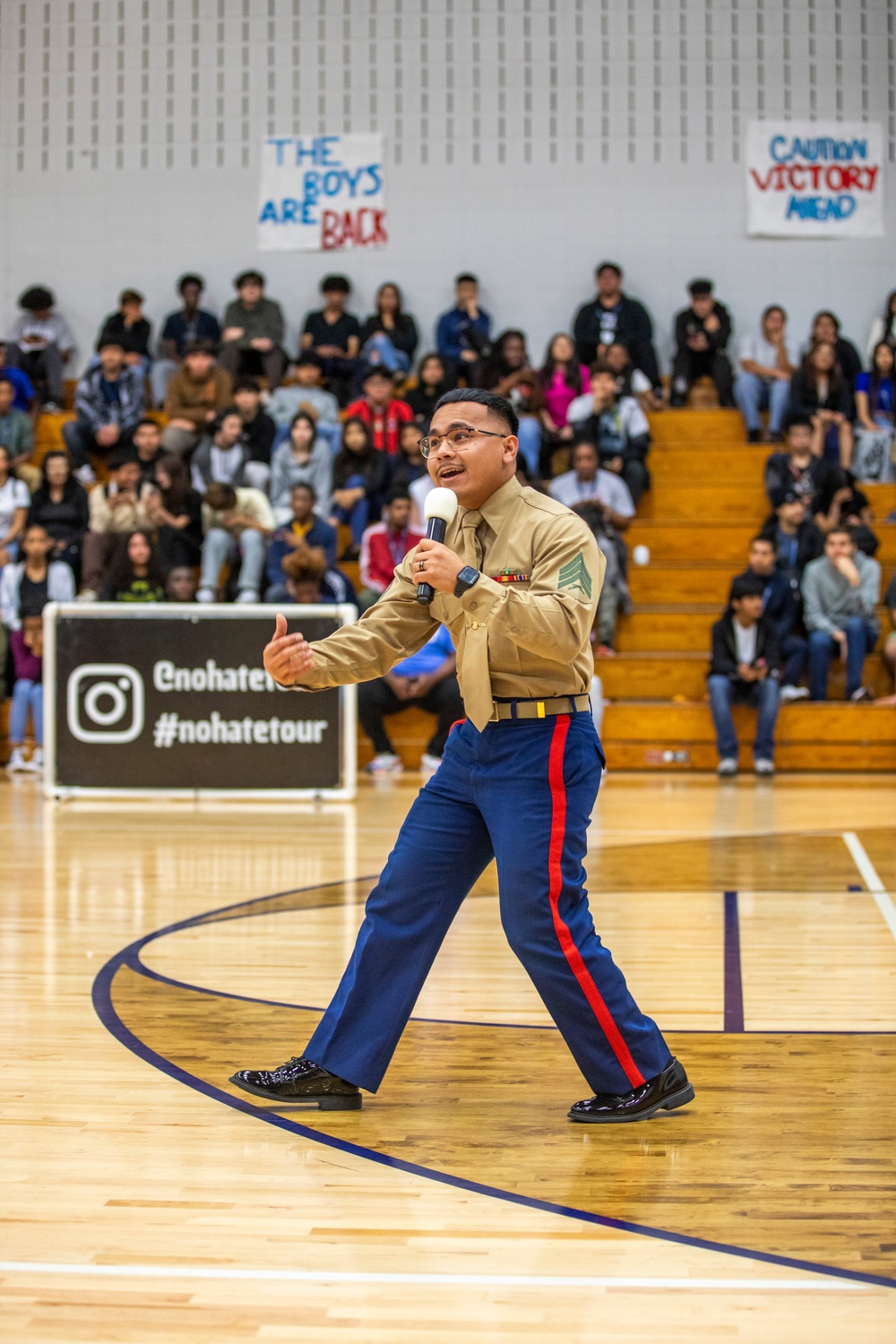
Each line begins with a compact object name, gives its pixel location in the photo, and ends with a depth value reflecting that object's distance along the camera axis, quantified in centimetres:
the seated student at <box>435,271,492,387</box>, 1515
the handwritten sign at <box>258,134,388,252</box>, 1616
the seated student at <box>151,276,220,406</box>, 1543
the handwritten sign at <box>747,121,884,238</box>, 1573
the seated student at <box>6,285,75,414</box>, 1545
